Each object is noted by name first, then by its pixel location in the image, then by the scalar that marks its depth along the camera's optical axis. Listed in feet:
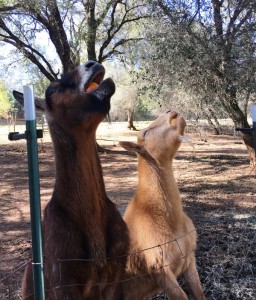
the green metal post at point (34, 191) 4.52
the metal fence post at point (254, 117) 6.48
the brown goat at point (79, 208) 5.60
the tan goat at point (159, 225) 7.47
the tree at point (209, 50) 19.95
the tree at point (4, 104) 73.51
